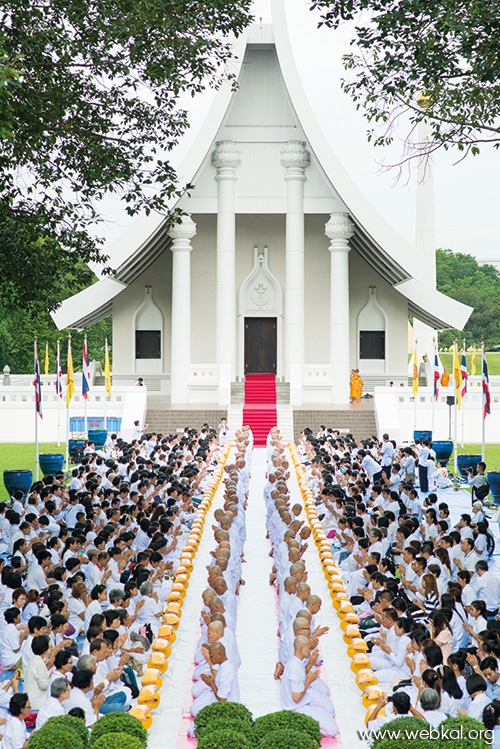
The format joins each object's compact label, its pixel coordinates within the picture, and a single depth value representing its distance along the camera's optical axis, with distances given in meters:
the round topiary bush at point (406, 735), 4.59
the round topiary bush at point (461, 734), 4.56
